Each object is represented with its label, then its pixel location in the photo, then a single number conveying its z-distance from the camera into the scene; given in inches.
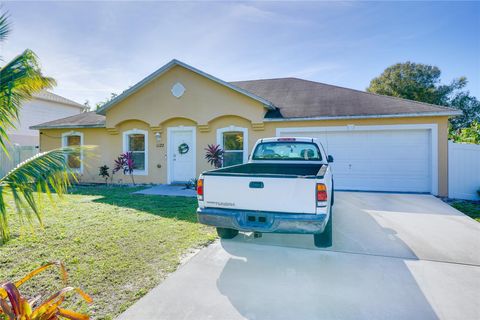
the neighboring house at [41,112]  820.0
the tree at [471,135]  449.1
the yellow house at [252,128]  381.4
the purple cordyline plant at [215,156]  431.8
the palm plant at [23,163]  109.1
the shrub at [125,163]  481.7
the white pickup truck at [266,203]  136.7
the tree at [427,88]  1064.2
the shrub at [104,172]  504.1
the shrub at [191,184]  433.4
